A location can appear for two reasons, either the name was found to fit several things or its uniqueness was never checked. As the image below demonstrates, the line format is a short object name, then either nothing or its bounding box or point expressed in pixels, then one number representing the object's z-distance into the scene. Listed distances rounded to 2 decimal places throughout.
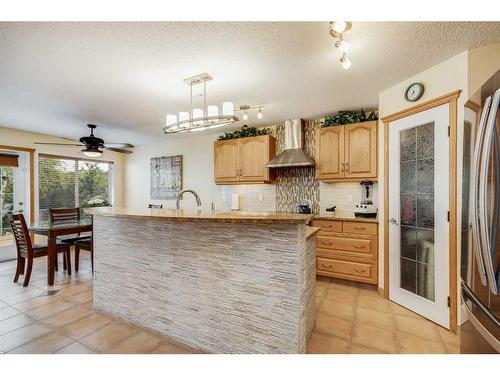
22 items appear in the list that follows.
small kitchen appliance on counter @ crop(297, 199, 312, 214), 3.75
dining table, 3.13
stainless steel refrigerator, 1.06
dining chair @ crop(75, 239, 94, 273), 3.56
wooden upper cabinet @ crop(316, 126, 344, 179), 3.45
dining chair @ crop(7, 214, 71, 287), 3.12
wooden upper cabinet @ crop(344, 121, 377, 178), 3.17
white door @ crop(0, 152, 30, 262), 4.35
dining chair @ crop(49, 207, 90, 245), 3.73
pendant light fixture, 2.37
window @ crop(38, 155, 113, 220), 4.85
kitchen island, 1.61
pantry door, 2.24
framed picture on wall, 5.40
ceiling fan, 3.71
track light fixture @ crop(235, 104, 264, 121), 3.33
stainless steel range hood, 3.74
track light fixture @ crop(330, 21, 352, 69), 1.54
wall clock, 2.42
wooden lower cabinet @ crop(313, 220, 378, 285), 3.02
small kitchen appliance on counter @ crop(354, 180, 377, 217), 3.29
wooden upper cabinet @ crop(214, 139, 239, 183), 4.32
